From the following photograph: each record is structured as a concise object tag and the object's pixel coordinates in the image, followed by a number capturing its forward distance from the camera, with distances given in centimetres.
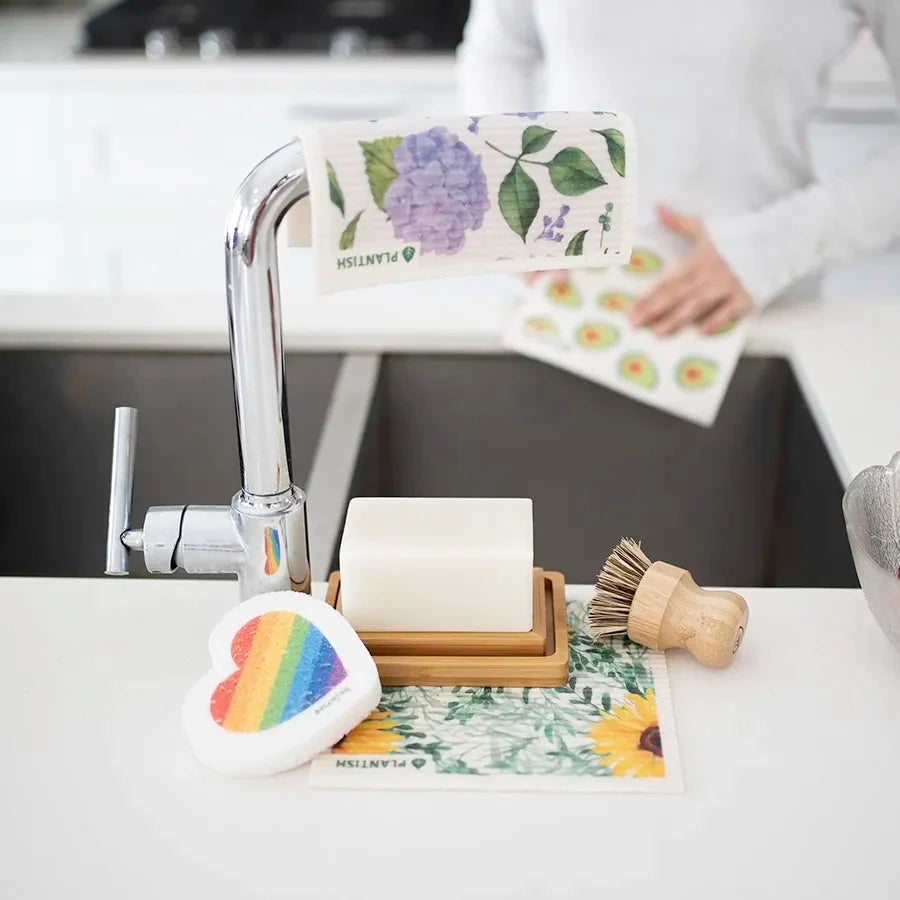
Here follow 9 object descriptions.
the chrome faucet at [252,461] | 68
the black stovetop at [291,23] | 292
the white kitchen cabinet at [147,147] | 284
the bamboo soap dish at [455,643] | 79
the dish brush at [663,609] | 79
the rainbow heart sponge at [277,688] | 72
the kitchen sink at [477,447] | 142
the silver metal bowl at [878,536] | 78
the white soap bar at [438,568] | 77
